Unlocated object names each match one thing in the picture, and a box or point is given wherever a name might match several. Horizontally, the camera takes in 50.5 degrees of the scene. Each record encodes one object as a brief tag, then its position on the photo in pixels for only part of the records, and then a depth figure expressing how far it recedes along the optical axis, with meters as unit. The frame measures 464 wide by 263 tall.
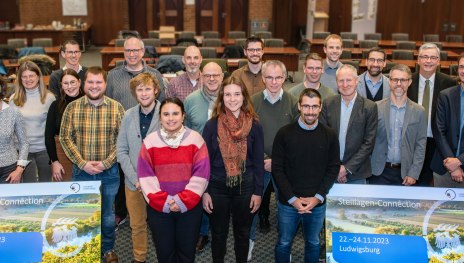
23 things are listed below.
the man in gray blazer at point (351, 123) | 3.70
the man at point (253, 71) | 4.65
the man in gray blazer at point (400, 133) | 3.79
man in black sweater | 3.34
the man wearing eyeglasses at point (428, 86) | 4.29
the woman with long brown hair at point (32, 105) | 4.06
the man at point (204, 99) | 3.86
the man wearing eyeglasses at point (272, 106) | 3.80
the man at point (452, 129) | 3.90
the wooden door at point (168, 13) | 17.00
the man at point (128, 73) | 4.42
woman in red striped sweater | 3.17
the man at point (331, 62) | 5.04
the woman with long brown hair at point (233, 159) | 3.39
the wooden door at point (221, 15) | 17.06
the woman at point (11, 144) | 3.71
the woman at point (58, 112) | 3.90
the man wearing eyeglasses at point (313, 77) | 4.20
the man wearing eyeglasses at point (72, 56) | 5.00
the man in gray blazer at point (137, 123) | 3.54
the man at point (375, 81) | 4.44
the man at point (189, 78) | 4.50
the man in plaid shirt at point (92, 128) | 3.65
